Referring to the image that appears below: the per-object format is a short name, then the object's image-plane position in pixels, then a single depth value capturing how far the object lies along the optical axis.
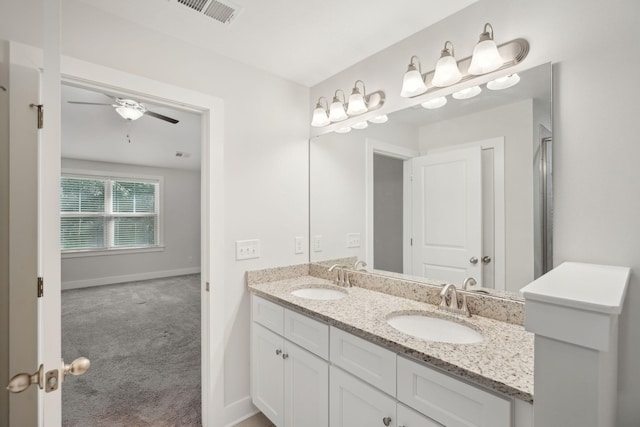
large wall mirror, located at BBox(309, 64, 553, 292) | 1.30
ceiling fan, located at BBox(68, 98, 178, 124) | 2.79
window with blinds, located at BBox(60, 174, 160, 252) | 5.44
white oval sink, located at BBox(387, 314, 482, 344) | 1.31
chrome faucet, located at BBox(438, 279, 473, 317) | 1.43
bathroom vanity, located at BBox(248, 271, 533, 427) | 0.92
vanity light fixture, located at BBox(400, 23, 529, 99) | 1.31
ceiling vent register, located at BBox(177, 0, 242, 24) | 1.46
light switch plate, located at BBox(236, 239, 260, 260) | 1.98
